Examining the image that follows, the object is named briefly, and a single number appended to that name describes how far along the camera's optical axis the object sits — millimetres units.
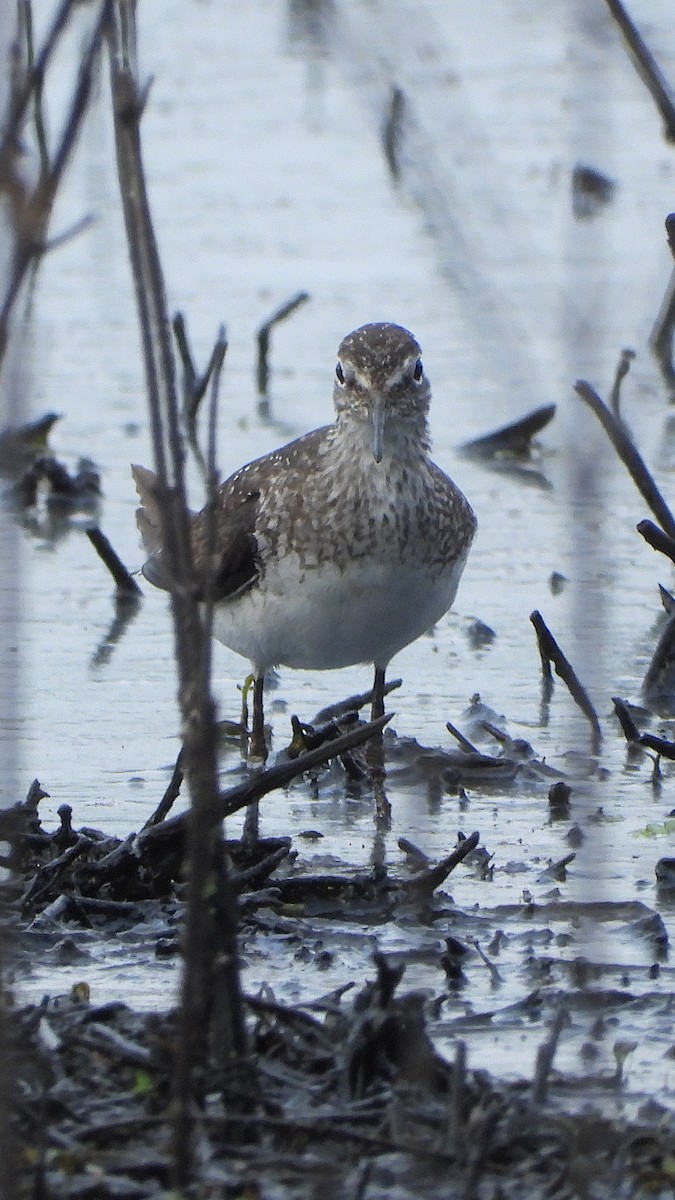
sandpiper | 12437
